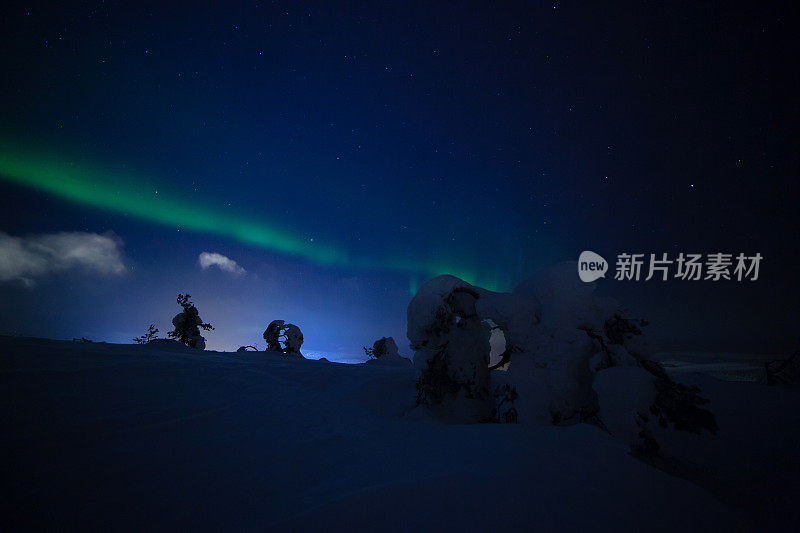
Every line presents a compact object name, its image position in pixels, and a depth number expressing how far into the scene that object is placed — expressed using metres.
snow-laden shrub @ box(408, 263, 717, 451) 4.73
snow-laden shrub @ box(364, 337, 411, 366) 21.73
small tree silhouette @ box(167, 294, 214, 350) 21.83
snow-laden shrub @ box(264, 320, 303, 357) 19.55
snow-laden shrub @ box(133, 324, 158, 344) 24.91
